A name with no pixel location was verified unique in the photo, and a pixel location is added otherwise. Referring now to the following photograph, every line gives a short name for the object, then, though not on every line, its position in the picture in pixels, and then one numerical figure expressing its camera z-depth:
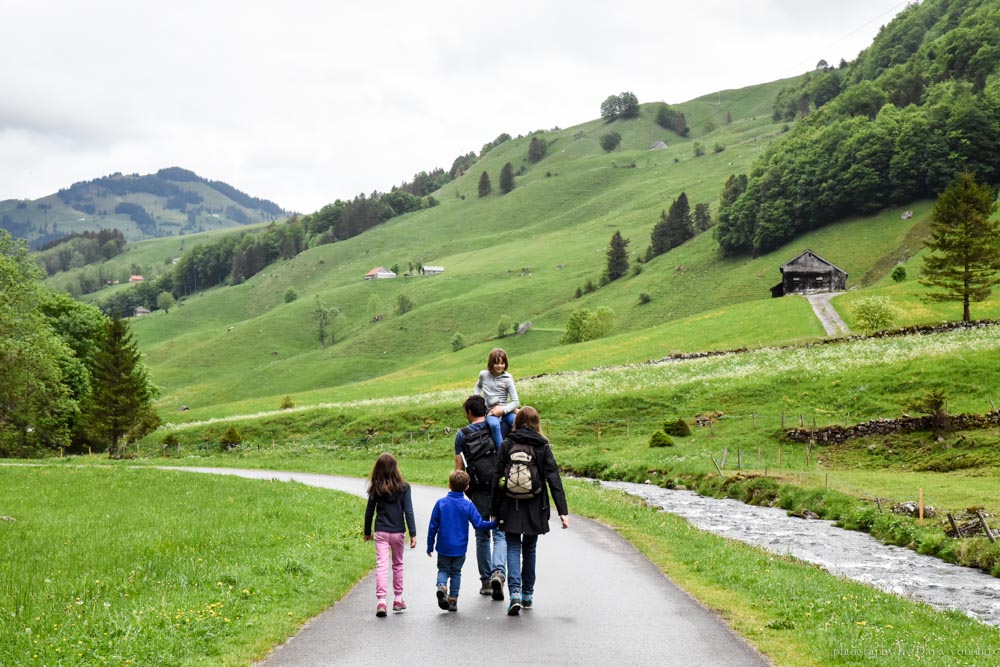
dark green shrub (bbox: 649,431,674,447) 43.00
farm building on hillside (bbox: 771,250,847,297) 106.56
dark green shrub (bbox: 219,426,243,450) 59.23
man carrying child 12.32
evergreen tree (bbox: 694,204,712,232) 171.12
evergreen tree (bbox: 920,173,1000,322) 62.41
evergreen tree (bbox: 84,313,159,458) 58.59
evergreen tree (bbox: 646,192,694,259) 163.25
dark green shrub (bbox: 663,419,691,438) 45.14
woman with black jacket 11.38
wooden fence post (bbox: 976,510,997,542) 19.38
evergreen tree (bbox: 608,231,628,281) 158.25
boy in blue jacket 11.36
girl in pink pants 11.63
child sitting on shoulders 13.58
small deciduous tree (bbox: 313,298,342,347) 175.75
